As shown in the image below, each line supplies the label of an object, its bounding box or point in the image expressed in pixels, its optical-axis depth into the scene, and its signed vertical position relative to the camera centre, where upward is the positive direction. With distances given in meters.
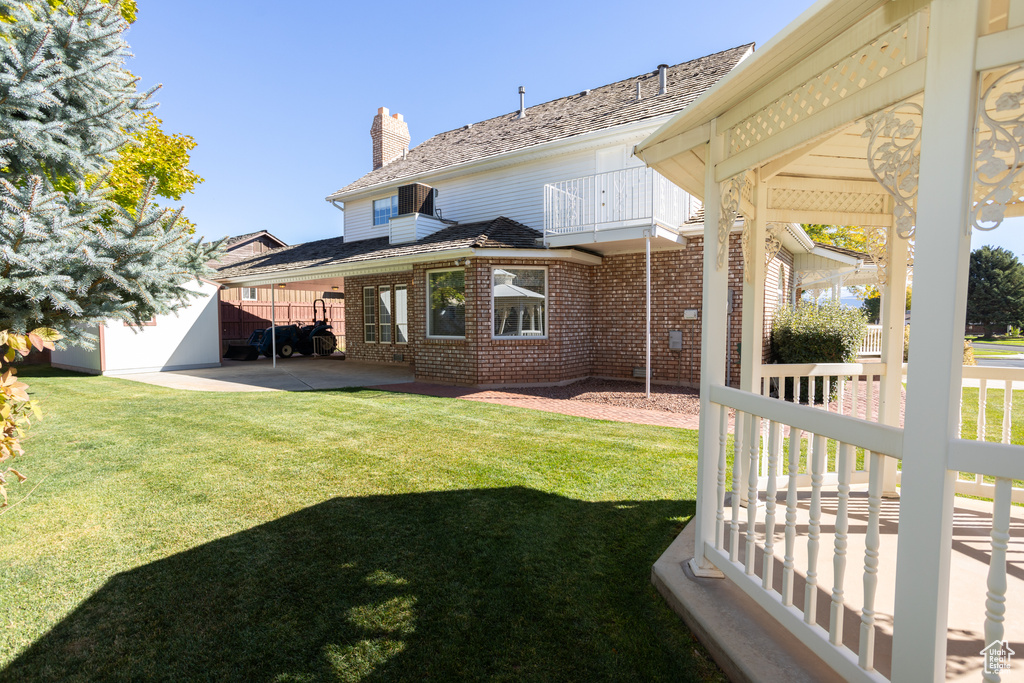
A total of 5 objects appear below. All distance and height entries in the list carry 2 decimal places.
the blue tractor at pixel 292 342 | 16.61 -0.77
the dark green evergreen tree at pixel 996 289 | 37.91 +2.57
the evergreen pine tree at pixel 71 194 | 3.85 +1.07
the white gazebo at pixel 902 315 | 1.45 -0.04
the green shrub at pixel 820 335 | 9.22 -0.24
